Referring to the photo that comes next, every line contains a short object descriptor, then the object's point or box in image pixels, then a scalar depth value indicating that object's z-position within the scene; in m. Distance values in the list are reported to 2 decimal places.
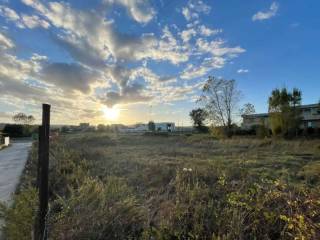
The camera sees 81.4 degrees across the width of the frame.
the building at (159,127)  56.60
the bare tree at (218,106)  23.36
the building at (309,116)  30.45
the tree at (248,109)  24.49
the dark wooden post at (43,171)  2.21
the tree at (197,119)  38.29
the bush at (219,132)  21.78
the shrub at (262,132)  20.39
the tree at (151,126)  53.95
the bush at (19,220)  2.24
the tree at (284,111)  18.79
